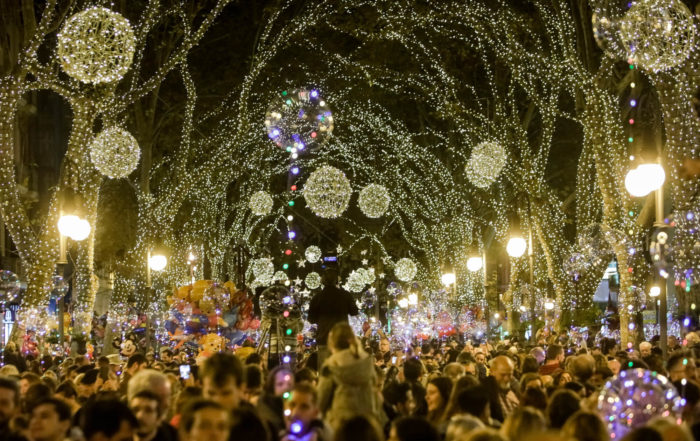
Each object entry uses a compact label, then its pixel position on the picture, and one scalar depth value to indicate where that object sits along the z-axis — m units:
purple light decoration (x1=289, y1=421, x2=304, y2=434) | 6.99
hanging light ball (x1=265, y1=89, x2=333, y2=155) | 19.45
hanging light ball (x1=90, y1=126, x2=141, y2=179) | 20.98
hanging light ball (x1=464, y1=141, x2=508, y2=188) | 25.95
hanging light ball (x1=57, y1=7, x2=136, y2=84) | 14.58
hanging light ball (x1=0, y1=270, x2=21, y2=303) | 17.19
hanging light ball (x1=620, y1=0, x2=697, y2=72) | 12.09
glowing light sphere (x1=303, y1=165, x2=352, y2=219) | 22.67
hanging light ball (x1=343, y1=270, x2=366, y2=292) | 53.25
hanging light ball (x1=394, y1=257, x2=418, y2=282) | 43.53
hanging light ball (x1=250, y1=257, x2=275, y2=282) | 44.91
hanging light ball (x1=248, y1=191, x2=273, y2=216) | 32.94
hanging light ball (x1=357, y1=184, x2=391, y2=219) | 30.28
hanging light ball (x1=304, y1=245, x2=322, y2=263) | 47.62
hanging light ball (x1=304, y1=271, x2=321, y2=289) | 53.23
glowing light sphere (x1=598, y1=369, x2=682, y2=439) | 6.62
